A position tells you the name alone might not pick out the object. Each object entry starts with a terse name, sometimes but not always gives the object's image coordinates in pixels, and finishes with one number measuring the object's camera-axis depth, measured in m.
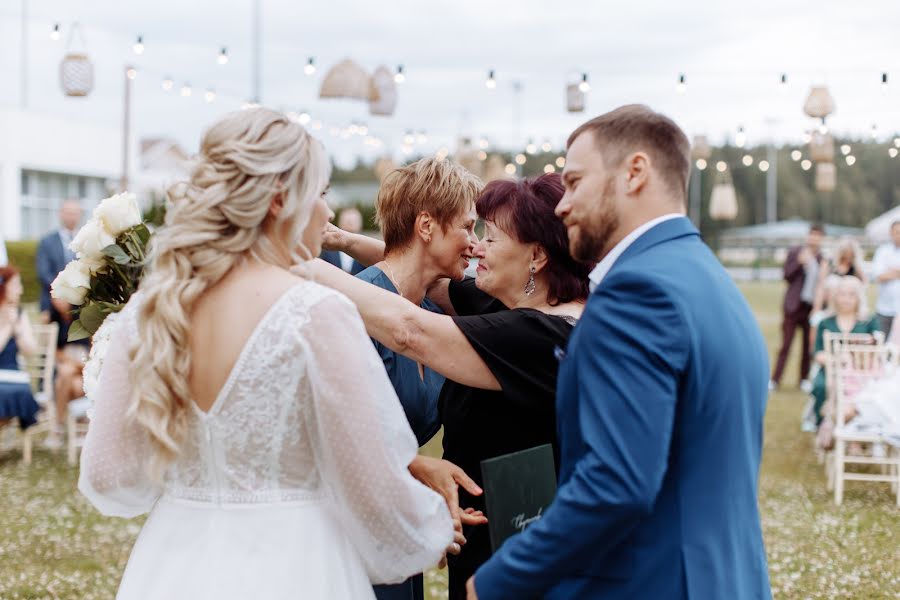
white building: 30.36
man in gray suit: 10.73
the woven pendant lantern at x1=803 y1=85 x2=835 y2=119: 11.27
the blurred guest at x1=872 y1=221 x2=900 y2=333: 11.31
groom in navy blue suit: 1.70
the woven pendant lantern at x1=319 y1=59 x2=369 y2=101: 11.45
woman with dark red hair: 2.51
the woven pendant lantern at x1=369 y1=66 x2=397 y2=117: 12.50
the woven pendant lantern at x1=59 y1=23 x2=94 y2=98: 11.27
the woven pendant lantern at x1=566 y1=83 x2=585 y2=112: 12.84
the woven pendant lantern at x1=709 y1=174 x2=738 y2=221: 32.53
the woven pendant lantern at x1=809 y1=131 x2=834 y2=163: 14.27
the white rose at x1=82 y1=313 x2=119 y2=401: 2.53
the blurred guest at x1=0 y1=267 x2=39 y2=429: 8.58
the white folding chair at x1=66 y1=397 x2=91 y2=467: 8.93
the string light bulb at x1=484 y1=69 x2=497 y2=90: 12.65
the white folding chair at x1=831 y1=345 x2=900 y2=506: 8.01
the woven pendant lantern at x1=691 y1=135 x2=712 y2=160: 17.48
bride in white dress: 1.93
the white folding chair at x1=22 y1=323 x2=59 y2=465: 9.19
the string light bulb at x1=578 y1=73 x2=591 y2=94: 12.49
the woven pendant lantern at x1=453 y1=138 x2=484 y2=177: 24.71
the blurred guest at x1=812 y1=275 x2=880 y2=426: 10.25
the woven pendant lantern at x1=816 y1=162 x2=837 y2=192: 17.45
